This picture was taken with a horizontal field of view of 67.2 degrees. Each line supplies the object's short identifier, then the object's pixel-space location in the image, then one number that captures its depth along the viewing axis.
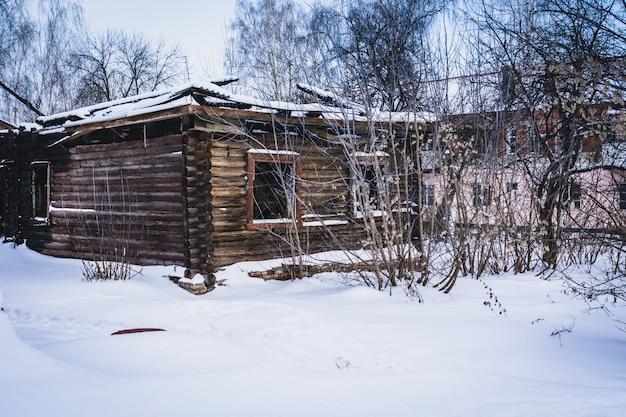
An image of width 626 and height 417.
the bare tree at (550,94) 8.28
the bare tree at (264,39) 17.81
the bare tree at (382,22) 16.95
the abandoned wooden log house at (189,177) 8.36
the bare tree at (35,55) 19.77
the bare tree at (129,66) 26.84
